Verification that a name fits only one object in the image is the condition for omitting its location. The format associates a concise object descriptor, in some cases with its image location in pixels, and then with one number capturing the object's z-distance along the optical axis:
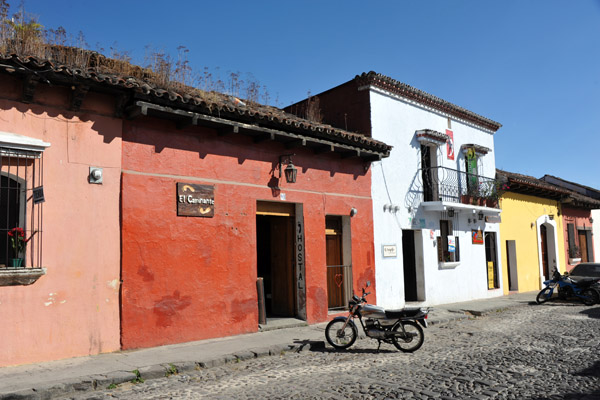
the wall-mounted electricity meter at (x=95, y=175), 7.70
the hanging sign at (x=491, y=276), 17.44
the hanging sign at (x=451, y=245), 15.14
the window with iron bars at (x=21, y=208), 6.98
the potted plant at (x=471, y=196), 16.17
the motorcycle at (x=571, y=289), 14.86
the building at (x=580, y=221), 23.20
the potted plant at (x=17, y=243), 6.91
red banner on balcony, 15.89
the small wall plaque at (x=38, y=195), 6.96
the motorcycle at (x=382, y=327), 8.13
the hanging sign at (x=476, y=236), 16.61
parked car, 16.07
